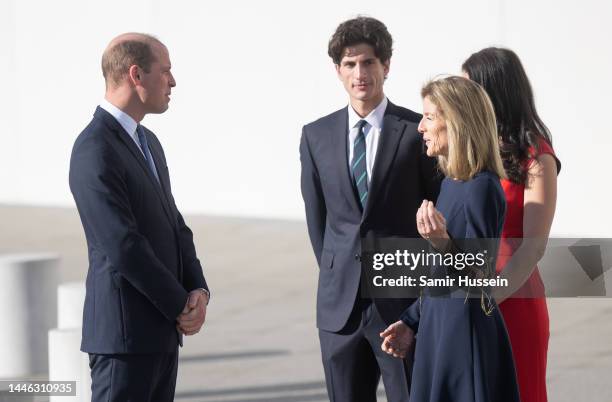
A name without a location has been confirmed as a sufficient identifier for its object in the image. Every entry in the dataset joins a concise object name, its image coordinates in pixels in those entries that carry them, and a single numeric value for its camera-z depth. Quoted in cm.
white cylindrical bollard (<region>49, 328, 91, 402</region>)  1346
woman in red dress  937
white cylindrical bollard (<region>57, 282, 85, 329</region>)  1477
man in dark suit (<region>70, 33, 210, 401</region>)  933
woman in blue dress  857
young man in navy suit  1031
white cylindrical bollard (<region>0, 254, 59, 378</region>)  1658
